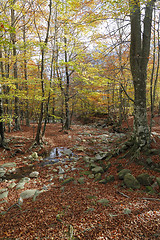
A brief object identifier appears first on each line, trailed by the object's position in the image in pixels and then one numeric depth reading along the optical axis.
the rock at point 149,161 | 4.37
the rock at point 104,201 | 2.89
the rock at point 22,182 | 4.37
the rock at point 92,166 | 5.47
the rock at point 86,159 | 6.33
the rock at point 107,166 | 5.04
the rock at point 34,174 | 5.07
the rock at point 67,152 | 7.58
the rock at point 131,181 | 3.66
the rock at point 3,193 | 3.85
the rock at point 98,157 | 6.41
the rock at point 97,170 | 4.98
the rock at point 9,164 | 5.80
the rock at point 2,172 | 5.12
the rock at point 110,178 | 4.21
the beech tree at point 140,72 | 4.98
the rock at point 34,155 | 6.88
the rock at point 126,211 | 2.47
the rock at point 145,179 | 3.65
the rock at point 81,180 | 4.41
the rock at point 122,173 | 4.16
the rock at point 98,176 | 4.51
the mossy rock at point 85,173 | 5.06
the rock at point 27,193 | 3.82
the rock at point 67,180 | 4.45
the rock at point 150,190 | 3.30
